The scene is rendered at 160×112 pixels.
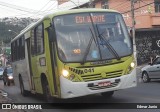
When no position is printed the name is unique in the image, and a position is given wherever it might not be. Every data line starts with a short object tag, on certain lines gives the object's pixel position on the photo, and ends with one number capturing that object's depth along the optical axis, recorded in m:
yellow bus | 11.84
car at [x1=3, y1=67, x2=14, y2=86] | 34.71
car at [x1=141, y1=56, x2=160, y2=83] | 22.00
